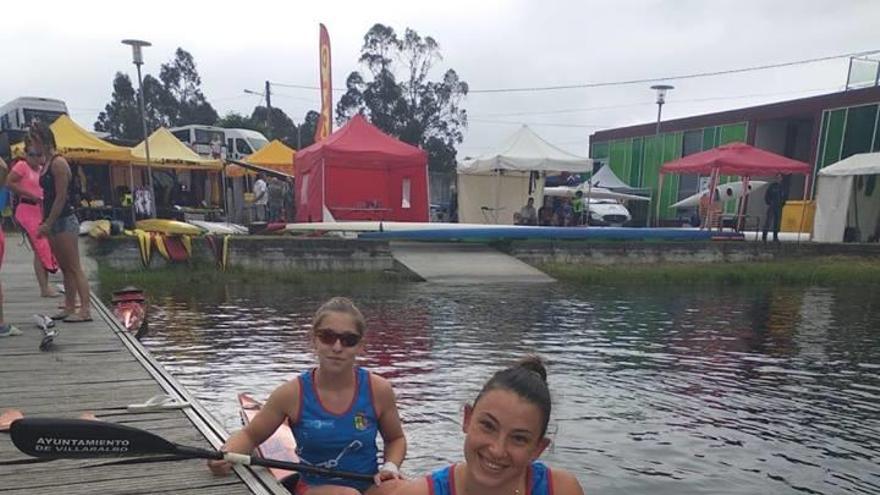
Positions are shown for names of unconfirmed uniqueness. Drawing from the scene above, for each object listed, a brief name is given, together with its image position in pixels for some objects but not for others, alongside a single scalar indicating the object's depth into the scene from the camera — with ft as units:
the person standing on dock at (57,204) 21.09
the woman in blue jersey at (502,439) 6.95
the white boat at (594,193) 101.09
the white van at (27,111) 89.86
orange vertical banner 79.28
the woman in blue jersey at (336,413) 10.77
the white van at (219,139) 104.53
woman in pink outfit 23.59
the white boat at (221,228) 57.05
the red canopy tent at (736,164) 62.03
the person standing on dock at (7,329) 21.31
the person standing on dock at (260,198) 75.51
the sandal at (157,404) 14.80
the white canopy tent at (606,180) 108.27
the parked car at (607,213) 95.14
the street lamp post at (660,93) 94.22
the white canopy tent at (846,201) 68.03
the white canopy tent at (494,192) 79.71
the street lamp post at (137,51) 52.80
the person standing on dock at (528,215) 74.43
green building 81.10
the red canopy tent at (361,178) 61.57
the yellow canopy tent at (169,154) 69.36
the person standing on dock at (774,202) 64.54
